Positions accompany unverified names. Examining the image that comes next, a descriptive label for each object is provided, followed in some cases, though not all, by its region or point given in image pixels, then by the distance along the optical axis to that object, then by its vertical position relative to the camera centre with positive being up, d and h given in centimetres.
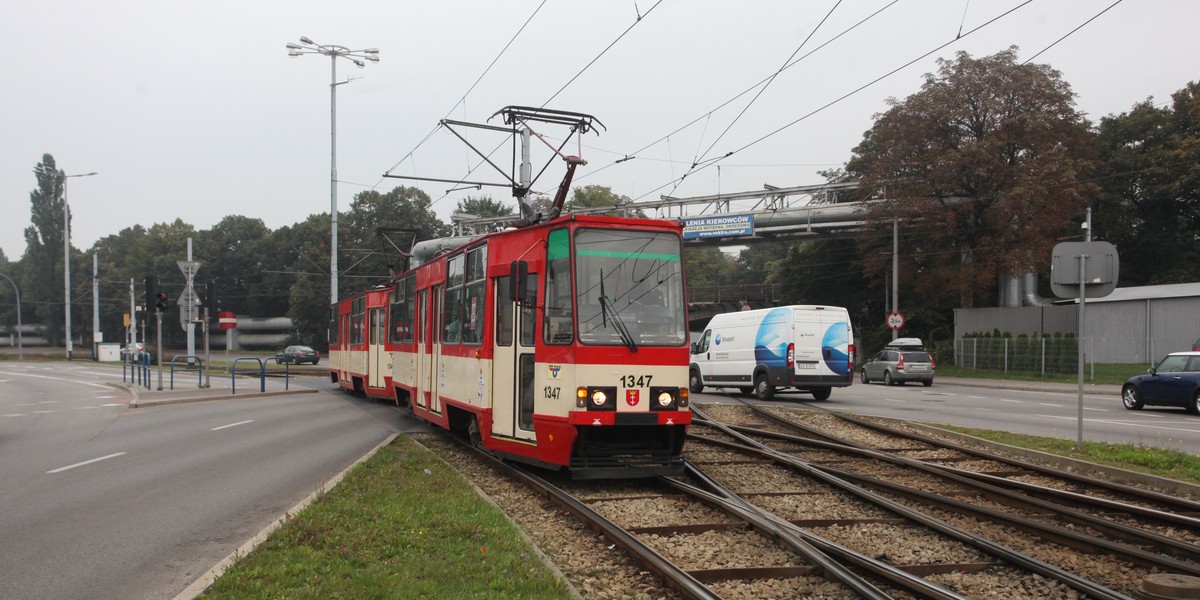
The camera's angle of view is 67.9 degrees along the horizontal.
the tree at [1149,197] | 4591 +625
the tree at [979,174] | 3991 +646
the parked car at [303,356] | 5825 -279
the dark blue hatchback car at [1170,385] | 2022 -167
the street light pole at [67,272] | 5459 +272
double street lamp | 3841 +902
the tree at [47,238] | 9500 +810
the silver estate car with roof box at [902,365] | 3272 -195
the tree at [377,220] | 7338 +775
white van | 2214 -92
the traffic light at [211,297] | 2803 +52
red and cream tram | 989 -39
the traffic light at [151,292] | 2645 +64
